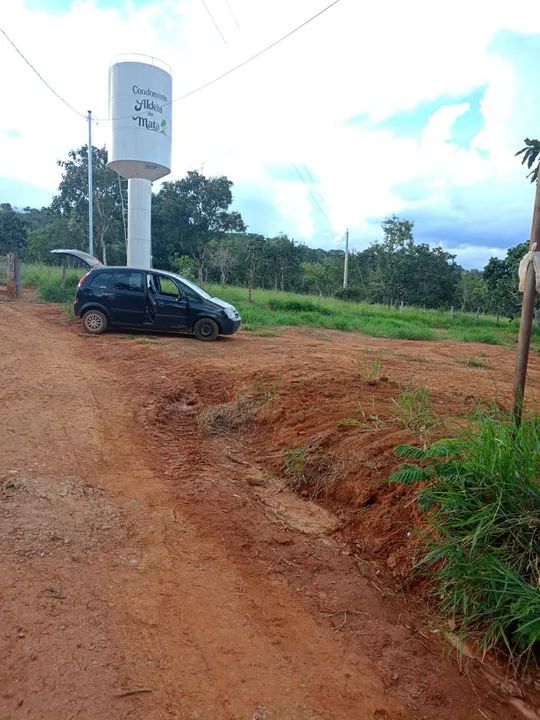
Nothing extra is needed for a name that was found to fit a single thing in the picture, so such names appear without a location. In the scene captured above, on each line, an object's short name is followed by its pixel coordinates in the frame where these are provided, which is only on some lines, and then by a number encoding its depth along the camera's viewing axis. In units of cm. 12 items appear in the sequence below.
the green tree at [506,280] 1900
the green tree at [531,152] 368
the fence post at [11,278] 1741
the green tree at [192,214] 3881
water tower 1802
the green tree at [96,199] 3825
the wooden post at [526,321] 360
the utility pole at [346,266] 3757
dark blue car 1112
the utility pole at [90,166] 2498
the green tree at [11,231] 3719
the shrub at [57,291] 1808
